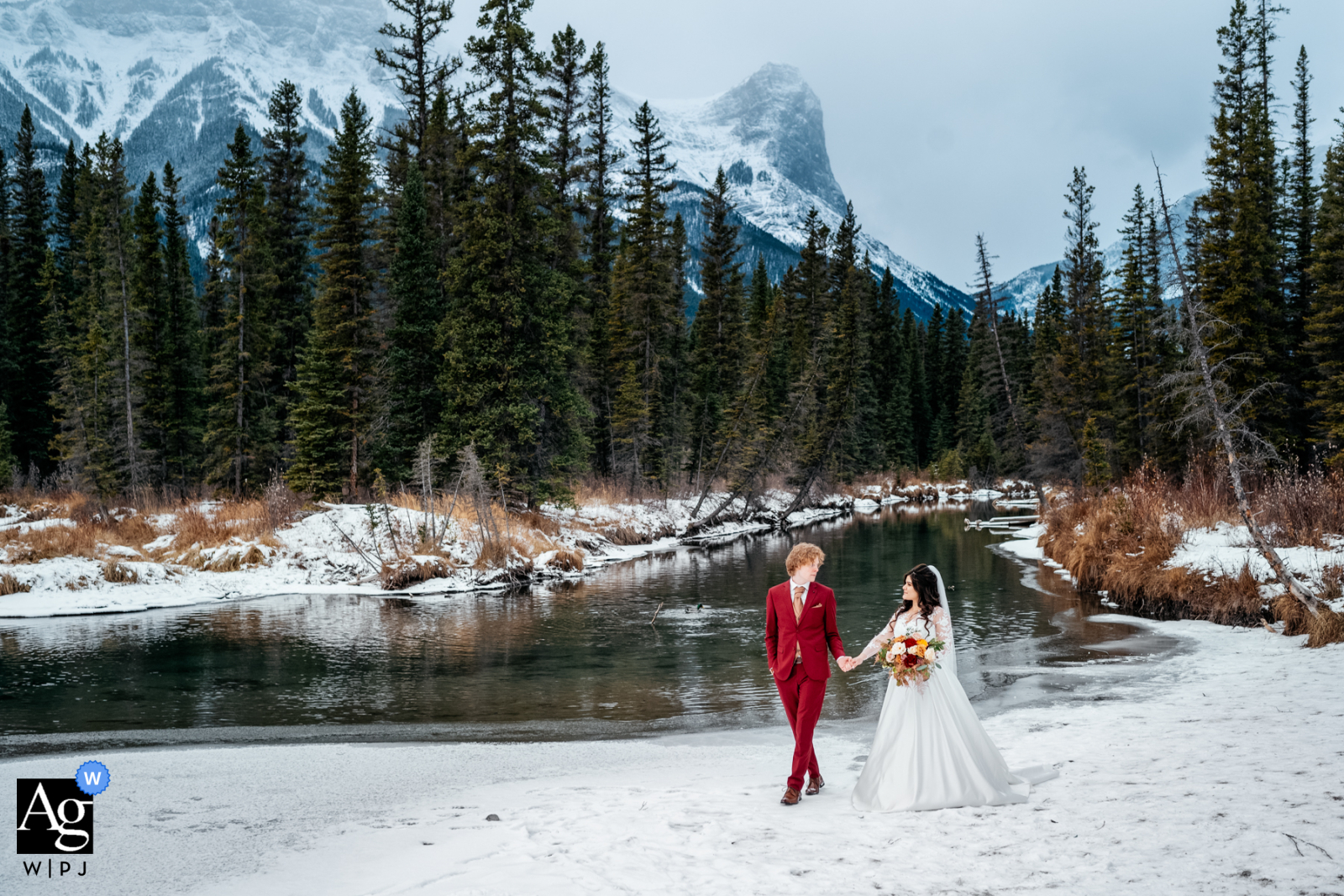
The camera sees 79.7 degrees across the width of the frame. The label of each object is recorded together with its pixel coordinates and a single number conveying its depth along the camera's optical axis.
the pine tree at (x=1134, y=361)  38.44
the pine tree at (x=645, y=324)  39.44
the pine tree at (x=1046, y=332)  55.91
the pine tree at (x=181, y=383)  37.44
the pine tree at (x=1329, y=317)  26.00
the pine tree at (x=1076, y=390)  39.81
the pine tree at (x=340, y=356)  28.78
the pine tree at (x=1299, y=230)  30.61
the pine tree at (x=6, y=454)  37.78
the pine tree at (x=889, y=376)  75.12
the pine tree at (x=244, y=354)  32.47
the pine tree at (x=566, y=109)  35.59
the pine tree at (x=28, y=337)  44.03
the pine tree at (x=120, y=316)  34.25
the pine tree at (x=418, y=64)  35.06
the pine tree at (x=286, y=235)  34.66
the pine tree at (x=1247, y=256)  28.05
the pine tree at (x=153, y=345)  36.72
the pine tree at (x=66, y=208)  51.32
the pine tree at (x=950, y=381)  83.31
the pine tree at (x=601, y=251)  39.41
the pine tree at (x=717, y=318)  52.16
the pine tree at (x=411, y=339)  28.56
